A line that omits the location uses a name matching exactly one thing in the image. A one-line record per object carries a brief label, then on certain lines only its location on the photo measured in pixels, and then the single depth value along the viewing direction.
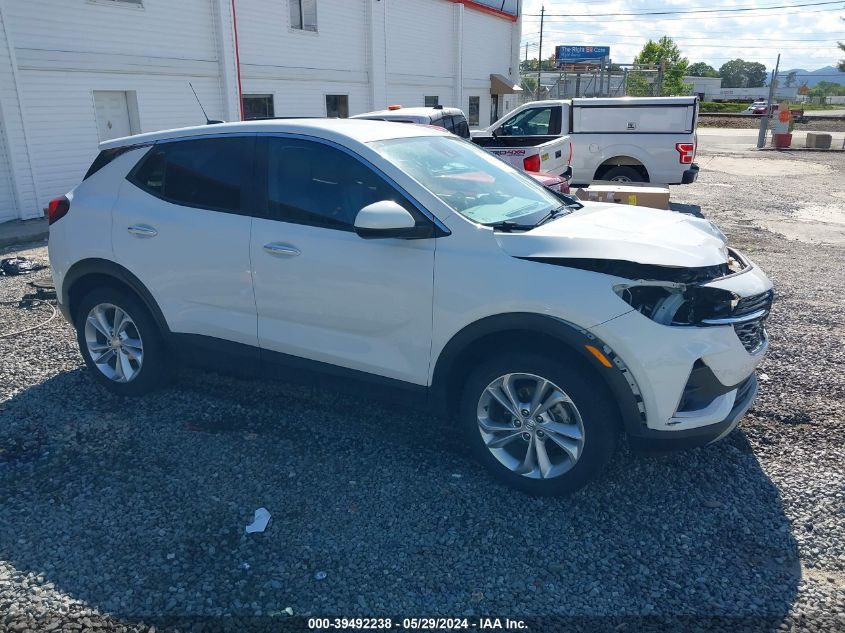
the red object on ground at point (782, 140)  27.40
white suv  3.12
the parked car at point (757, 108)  56.46
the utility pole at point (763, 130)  28.20
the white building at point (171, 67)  11.52
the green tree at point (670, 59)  61.92
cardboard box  8.29
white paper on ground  3.27
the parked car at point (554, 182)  7.35
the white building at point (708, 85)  95.25
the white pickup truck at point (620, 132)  13.08
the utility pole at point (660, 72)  25.37
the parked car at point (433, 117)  9.12
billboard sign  65.50
